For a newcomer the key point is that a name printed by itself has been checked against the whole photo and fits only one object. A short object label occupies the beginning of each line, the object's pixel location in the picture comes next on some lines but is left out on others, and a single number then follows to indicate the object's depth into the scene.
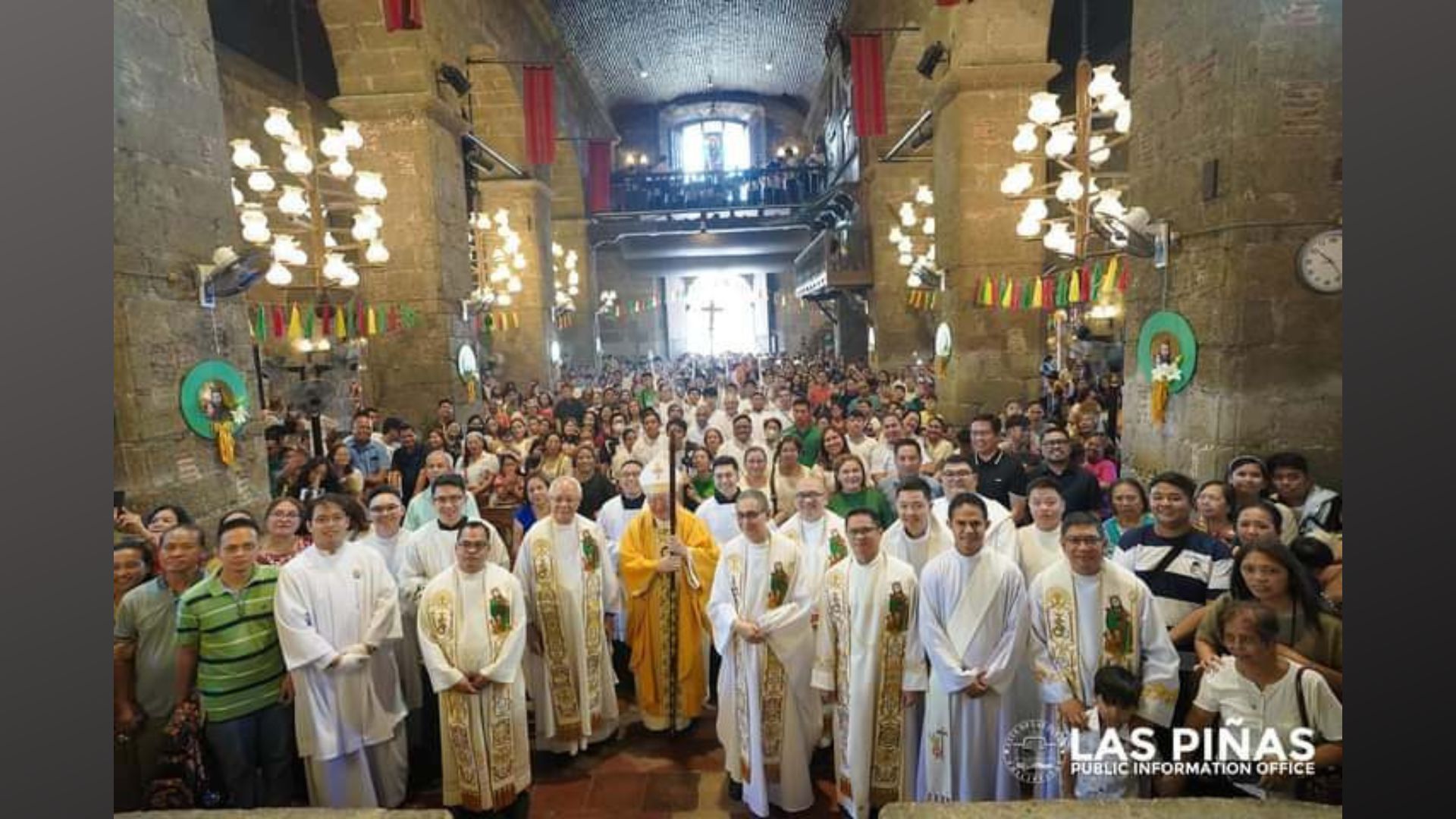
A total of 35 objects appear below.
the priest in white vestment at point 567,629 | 4.45
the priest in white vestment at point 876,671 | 3.61
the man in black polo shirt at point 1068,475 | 5.17
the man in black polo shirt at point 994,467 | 6.01
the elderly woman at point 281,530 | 3.99
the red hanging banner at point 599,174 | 19.42
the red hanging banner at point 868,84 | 12.37
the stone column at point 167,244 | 4.87
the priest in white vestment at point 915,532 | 4.16
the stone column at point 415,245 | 9.68
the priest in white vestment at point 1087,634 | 3.14
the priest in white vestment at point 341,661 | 3.54
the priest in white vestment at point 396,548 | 4.32
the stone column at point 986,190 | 9.05
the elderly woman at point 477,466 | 6.75
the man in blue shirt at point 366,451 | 7.52
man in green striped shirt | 3.40
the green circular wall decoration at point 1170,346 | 5.51
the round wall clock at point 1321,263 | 5.02
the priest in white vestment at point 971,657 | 3.39
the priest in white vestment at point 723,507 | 5.48
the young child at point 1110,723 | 3.04
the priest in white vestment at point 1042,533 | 4.16
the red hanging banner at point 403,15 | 8.06
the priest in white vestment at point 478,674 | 3.63
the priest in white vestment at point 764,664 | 3.89
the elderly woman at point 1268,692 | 2.71
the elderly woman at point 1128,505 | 4.22
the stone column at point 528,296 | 14.56
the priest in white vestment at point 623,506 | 5.45
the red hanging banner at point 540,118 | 13.20
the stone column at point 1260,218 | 4.93
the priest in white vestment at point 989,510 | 4.35
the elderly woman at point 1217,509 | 4.17
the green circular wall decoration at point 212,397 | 5.27
